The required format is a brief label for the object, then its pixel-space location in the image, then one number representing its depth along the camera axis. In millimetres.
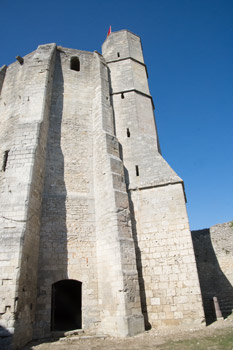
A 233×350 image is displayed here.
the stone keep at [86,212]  6836
